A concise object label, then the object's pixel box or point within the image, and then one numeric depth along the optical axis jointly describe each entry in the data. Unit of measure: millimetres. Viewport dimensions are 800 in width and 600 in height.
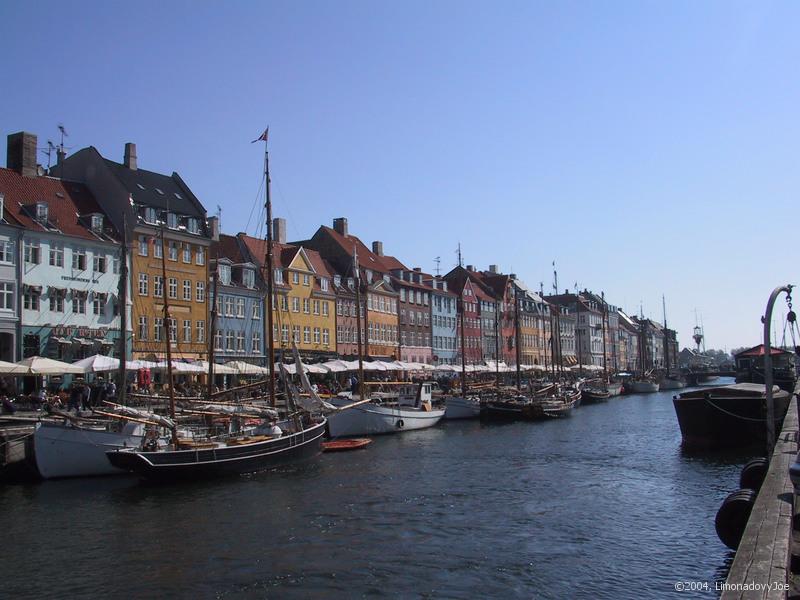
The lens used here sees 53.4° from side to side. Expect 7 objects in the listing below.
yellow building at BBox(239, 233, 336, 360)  72125
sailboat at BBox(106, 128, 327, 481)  30172
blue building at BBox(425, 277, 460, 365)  103000
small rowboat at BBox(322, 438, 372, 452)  42412
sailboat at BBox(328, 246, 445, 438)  48812
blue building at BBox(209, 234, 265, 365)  65688
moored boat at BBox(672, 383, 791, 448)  38000
